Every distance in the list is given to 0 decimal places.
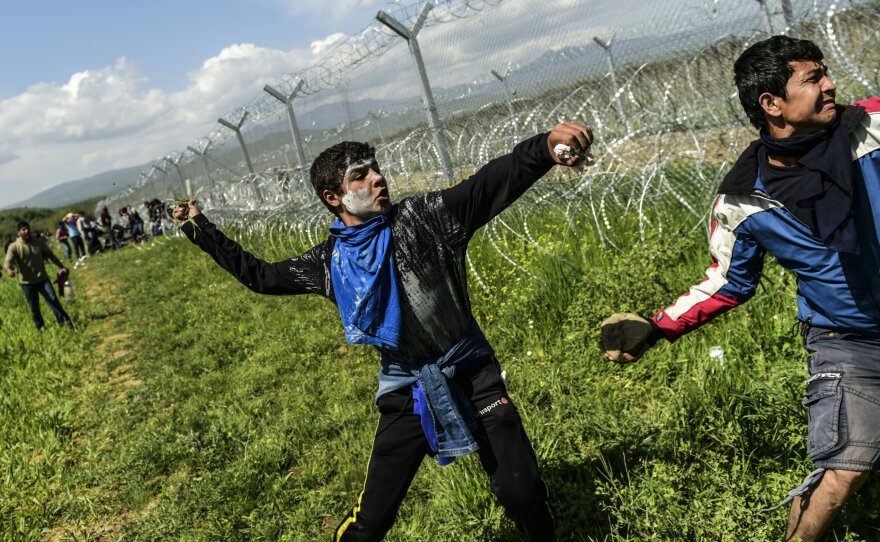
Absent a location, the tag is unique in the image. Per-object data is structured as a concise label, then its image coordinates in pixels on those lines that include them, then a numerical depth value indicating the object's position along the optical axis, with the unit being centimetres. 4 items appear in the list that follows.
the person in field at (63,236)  2614
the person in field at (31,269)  1114
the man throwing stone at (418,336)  247
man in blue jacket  199
